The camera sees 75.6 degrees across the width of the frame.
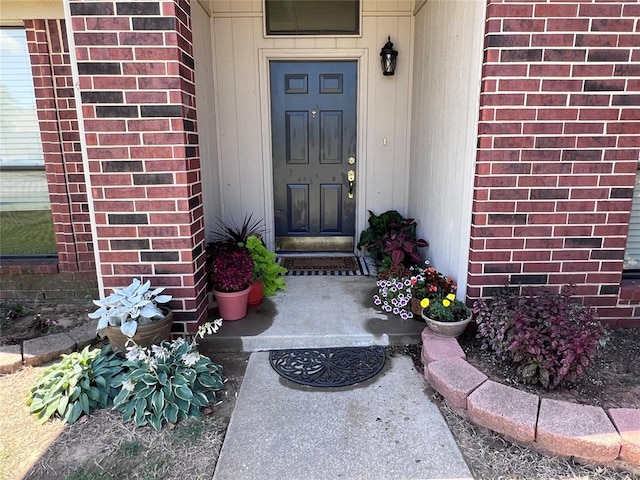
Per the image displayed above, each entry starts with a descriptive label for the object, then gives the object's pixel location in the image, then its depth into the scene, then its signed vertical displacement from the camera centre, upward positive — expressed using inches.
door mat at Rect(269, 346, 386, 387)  95.4 -50.8
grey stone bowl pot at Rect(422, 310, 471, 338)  99.6 -41.7
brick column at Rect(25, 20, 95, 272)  124.3 +4.1
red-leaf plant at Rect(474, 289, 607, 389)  81.1 -37.1
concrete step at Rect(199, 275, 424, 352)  108.0 -46.2
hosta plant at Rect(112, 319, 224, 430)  82.4 -47.4
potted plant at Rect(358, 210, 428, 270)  134.6 -30.1
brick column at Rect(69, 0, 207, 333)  91.2 +3.3
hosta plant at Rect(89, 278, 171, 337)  89.4 -33.6
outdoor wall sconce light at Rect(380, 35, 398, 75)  150.4 +34.1
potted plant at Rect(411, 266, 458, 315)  110.0 -35.7
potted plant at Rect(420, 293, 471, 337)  100.2 -39.8
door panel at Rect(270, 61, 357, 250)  157.9 +0.9
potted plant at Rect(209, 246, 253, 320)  113.5 -34.7
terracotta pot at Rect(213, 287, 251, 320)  113.6 -40.8
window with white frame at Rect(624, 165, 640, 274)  113.7 -25.8
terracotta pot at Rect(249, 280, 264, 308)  123.0 -41.2
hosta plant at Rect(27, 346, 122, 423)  84.5 -48.1
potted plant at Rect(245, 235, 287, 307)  124.5 -37.0
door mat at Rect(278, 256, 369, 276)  153.6 -42.9
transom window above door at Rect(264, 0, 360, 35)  150.3 +48.8
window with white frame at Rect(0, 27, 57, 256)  132.9 -2.4
